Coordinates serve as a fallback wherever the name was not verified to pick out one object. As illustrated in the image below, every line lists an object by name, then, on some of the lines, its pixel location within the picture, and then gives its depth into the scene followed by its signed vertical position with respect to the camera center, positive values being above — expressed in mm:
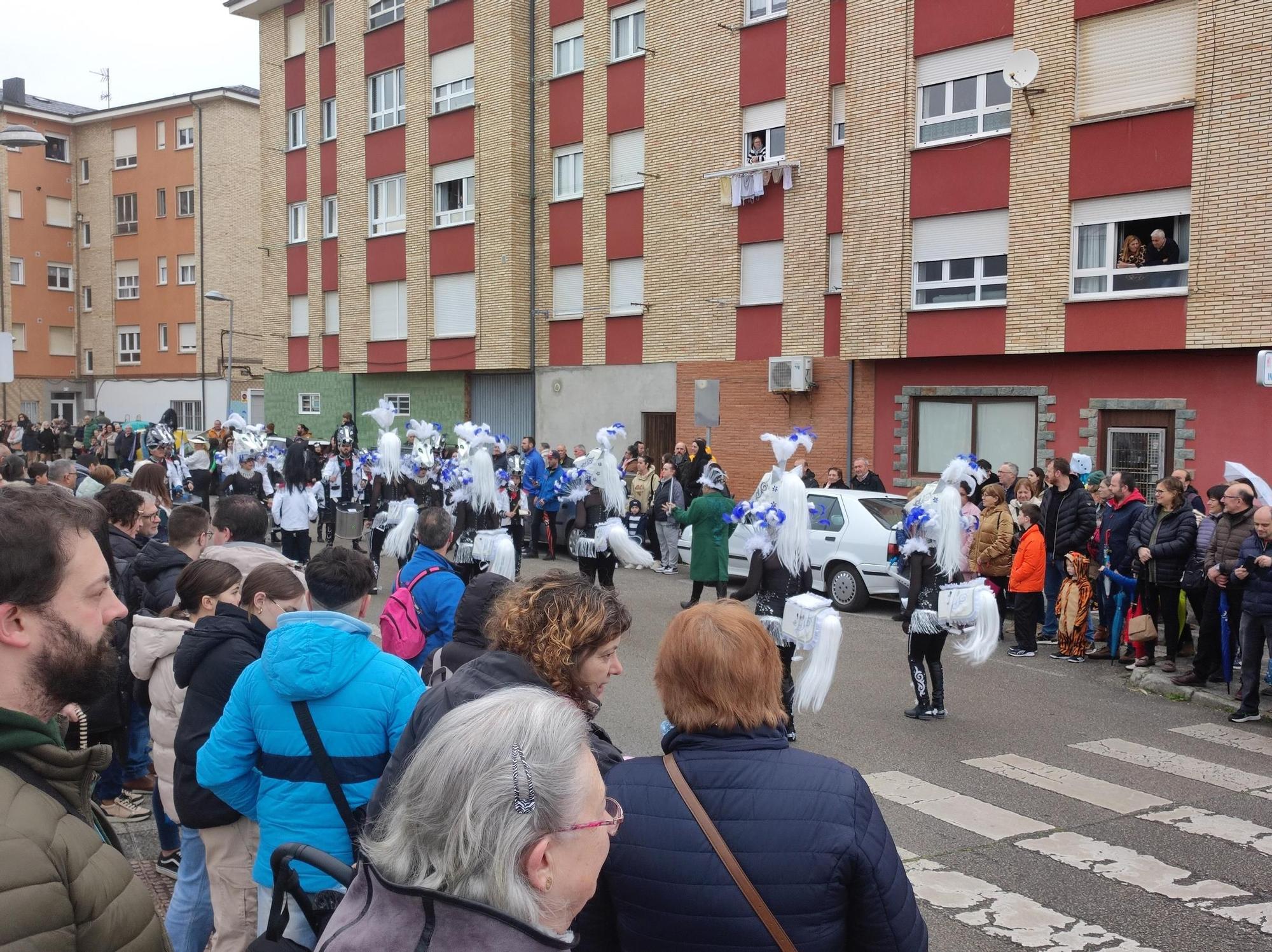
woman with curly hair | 3221 -714
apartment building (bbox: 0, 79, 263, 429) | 45531 +6460
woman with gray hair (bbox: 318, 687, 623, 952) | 1742 -676
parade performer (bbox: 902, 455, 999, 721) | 9219 -1496
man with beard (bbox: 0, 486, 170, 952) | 1672 -543
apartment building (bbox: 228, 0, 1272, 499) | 17578 +3872
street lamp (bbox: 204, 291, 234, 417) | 36325 +1325
